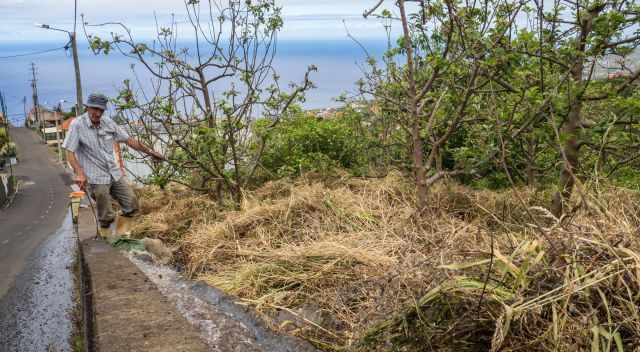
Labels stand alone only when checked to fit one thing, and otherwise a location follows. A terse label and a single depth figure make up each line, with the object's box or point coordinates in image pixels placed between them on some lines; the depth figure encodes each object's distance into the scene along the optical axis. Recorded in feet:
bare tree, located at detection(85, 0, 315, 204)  23.72
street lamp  83.87
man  20.99
